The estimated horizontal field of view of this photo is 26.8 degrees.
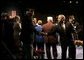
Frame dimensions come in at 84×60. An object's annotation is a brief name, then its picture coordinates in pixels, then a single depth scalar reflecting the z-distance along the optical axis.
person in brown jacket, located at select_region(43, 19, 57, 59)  5.06
